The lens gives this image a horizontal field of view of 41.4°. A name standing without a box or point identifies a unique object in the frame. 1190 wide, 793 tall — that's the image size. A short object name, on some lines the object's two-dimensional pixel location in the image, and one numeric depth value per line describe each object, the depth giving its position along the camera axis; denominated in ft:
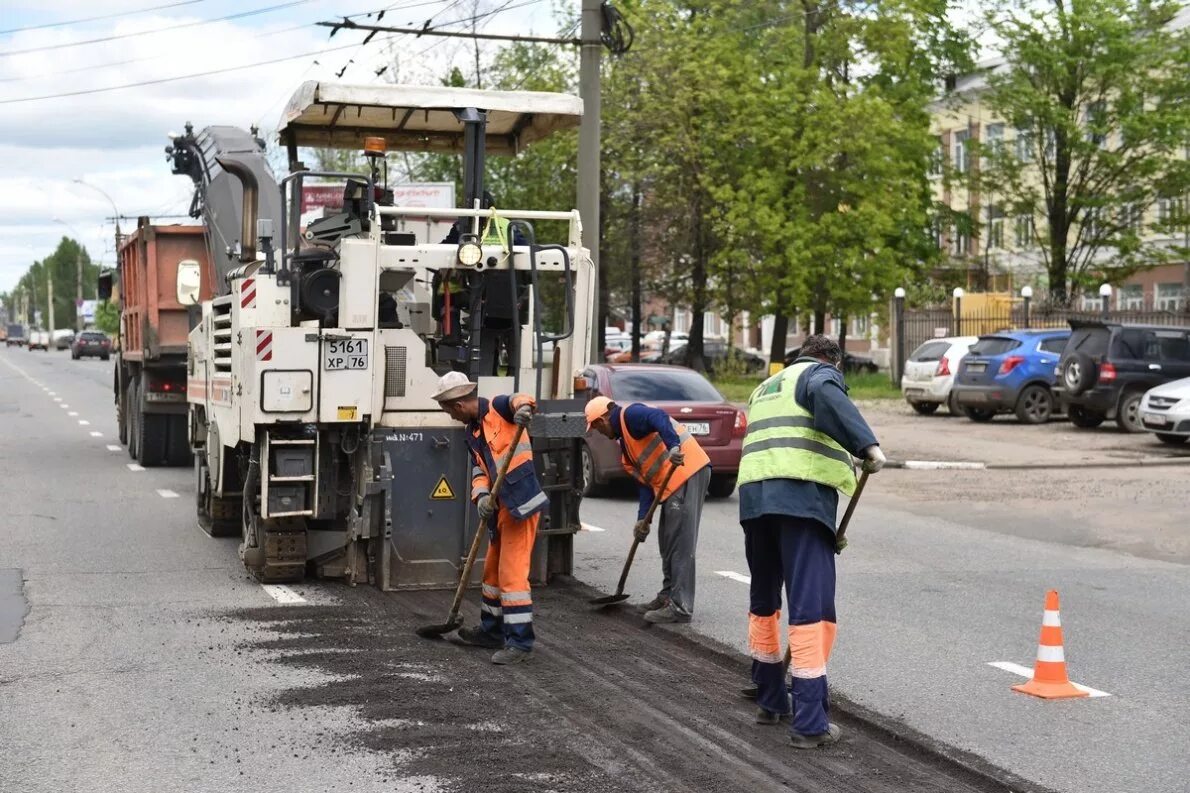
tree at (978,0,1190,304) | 147.13
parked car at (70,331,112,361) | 255.91
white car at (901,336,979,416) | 96.68
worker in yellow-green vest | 21.58
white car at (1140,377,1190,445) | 72.08
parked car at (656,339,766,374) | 140.26
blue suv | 89.15
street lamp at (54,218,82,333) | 414.21
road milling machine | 32.91
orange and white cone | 24.81
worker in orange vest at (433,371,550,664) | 27.14
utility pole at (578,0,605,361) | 63.46
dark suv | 81.00
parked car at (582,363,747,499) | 53.16
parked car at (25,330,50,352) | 370.73
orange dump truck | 62.75
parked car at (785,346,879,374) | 171.30
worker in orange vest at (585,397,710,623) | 30.53
